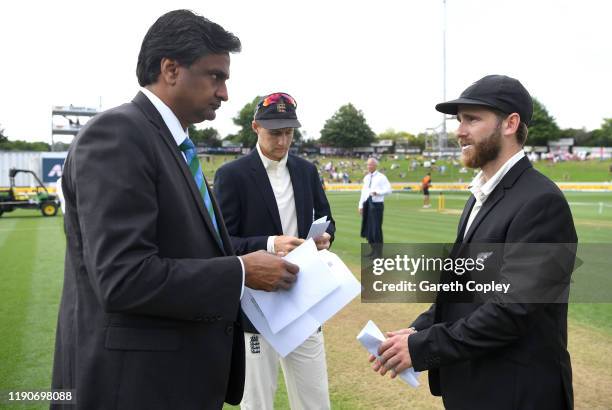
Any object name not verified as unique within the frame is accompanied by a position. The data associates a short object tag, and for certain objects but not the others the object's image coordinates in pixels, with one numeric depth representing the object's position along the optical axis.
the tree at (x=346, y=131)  108.38
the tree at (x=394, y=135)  129.56
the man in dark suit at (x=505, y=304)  2.30
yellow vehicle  25.94
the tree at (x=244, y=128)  95.89
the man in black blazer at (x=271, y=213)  3.69
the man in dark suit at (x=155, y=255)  1.77
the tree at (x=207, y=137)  89.44
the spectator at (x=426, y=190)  28.61
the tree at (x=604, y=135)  102.75
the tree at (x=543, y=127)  99.12
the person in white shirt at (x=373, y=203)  13.82
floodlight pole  54.42
